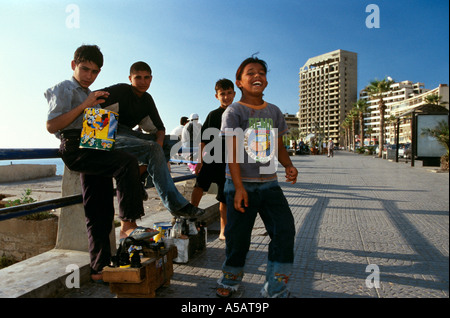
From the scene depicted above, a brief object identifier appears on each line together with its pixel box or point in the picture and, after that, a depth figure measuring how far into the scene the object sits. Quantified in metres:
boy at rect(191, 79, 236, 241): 3.99
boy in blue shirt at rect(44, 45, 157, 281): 2.46
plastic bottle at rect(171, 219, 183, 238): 3.24
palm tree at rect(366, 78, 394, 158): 41.66
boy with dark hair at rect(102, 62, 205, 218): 2.94
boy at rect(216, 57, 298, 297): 2.29
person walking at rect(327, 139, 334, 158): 34.56
